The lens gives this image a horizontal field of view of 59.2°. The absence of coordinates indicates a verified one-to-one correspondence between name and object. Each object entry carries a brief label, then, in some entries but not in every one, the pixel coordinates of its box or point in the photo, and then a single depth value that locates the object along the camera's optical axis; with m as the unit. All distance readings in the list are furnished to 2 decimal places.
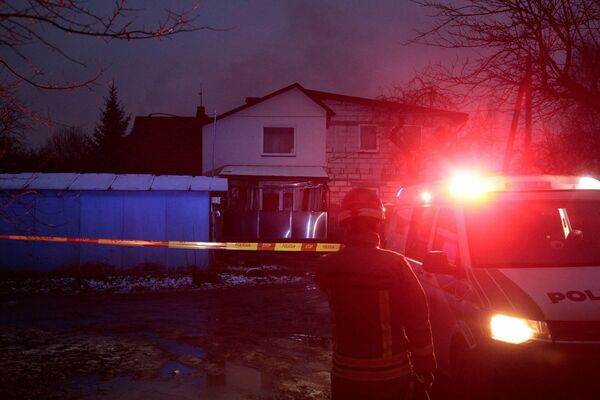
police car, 3.92
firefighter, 2.90
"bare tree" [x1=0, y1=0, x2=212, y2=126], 3.78
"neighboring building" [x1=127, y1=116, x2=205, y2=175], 33.44
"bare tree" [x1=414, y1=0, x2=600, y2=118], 9.37
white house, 26.11
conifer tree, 50.16
